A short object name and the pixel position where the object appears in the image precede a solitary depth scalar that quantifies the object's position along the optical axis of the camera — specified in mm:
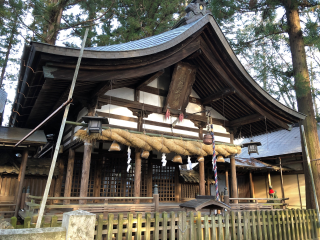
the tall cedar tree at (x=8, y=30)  11814
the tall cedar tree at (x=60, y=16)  11797
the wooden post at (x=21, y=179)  7973
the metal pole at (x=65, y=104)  3923
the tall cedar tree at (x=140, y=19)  15635
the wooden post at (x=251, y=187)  15867
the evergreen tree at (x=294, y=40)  10992
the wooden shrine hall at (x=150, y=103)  6859
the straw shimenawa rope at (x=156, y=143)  7400
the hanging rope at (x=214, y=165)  6852
